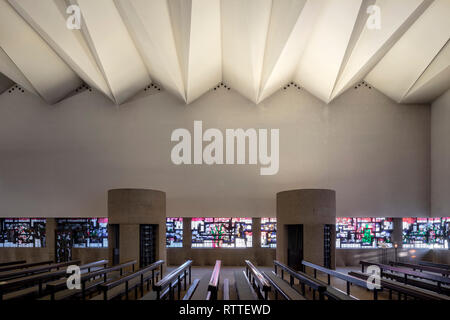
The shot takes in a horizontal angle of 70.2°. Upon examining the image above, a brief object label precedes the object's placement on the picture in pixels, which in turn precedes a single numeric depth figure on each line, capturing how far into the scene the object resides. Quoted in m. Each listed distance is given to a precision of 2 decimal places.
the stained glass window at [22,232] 12.87
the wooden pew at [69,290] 5.33
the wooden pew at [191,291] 5.83
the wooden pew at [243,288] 5.53
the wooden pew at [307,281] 4.71
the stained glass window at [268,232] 12.95
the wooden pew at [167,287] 4.77
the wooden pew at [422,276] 6.40
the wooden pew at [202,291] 5.32
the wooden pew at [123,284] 5.11
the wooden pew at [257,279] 4.56
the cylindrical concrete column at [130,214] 9.45
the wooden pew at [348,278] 5.20
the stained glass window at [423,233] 12.61
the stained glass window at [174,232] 12.95
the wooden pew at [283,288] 5.21
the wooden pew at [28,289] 5.27
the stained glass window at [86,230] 12.89
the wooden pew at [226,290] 5.75
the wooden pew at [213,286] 4.32
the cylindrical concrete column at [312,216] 9.66
